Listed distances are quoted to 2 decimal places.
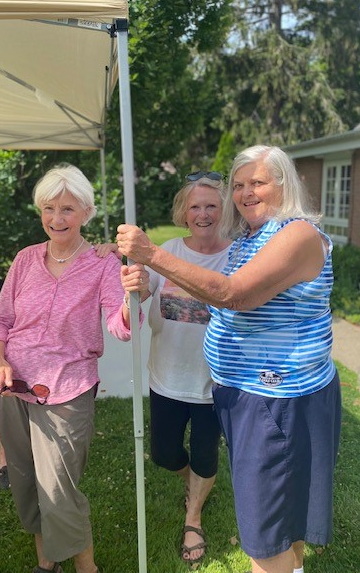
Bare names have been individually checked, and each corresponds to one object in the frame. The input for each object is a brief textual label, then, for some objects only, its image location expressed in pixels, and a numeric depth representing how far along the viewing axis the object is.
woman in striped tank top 1.80
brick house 11.70
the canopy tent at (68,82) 1.65
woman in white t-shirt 2.49
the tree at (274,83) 22.28
